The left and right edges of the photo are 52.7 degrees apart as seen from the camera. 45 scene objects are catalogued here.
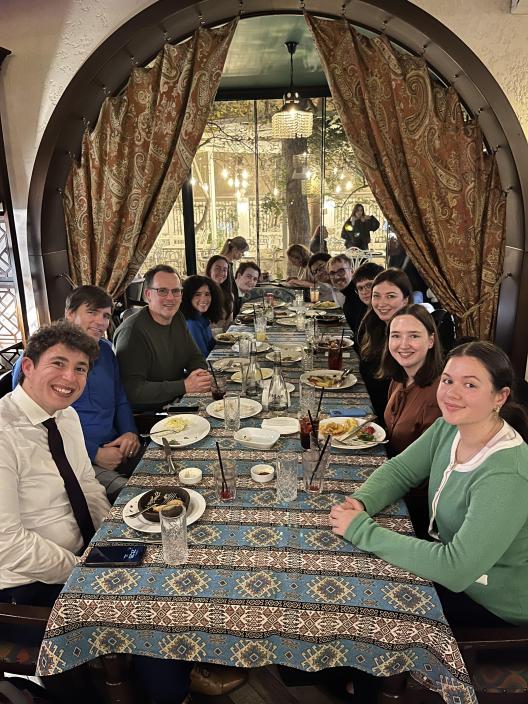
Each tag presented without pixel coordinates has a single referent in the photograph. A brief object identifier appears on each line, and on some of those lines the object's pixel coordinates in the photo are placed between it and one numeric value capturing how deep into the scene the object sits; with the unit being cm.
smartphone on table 122
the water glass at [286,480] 147
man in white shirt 135
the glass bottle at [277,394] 213
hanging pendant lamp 493
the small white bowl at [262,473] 157
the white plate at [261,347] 299
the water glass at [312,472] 153
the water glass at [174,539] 124
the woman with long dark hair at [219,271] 417
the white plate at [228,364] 270
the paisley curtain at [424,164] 312
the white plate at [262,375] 251
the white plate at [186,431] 185
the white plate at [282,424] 192
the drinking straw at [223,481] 148
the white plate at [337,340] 305
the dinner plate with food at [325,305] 421
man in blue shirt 217
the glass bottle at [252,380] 234
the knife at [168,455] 166
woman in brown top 190
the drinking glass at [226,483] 148
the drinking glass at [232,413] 195
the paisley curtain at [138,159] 321
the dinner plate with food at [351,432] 180
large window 635
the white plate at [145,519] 135
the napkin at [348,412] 203
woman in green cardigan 118
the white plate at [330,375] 235
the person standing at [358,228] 652
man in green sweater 257
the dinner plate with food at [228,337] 331
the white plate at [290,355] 280
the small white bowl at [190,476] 157
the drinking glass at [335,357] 259
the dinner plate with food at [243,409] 207
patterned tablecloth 106
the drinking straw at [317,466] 154
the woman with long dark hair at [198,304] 328
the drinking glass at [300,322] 359
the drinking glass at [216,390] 226
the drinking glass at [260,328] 322
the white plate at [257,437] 179
